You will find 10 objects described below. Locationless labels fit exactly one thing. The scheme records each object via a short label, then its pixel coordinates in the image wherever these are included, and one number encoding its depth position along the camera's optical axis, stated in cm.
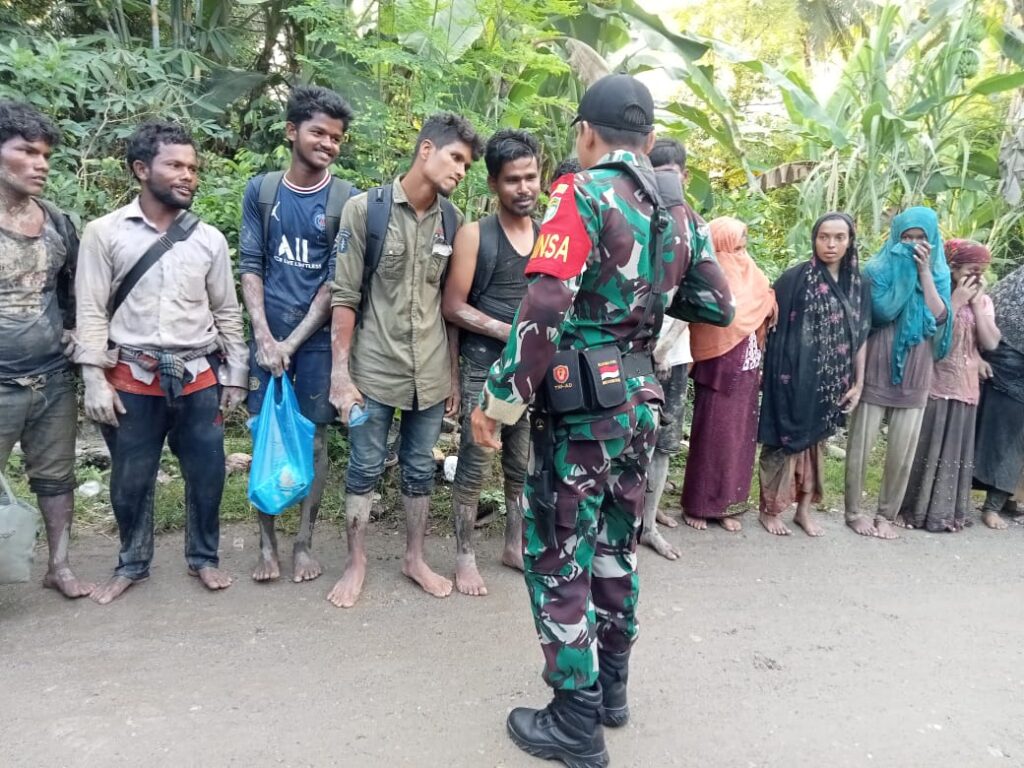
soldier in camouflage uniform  212
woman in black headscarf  423
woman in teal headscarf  428
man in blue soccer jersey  322
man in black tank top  320
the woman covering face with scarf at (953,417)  461
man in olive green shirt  309
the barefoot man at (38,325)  280
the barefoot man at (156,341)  295
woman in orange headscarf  411
